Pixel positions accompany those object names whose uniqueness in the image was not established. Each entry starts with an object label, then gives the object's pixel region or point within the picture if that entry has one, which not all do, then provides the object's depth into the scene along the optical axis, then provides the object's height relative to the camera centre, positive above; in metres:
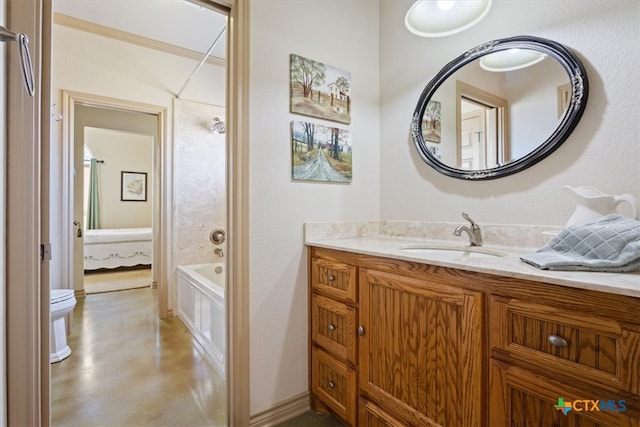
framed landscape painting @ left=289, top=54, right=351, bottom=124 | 1.69 +0.72
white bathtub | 2.13 -0.78
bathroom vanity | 0.72 -0.41
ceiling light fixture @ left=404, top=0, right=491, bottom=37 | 1.43 +0.96
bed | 4.89 -0.64
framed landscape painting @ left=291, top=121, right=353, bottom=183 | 1.69 +0.35
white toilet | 2.16 -0.85
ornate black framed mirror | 1.29 +0.52
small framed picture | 6.23 +0.51
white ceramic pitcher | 1.10 +0.03
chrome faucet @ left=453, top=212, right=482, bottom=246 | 1.49 -0.10
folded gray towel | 0.83 -0.11
